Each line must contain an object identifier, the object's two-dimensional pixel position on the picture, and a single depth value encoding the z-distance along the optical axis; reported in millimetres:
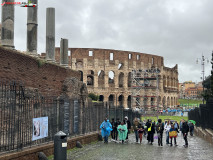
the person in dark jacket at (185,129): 14095
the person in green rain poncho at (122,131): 15023
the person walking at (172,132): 14288
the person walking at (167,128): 14964
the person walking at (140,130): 15063
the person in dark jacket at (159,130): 14086
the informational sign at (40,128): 9227
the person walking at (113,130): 16013
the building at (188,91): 176500
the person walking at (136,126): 15492
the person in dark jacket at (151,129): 14896
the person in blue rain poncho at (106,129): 14652
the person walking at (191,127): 21859
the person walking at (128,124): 17144
